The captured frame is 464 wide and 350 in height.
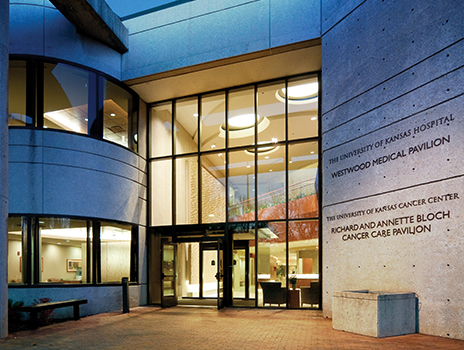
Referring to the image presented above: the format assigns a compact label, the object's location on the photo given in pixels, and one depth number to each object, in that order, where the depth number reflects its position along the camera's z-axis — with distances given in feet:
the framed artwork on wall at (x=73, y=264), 36.86
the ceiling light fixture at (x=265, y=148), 42.70
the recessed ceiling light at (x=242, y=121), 44.14
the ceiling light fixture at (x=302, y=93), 41.70
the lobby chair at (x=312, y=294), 38.63
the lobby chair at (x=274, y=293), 39.91
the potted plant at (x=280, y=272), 39.96
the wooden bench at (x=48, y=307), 29.30
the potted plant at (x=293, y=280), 39.47
